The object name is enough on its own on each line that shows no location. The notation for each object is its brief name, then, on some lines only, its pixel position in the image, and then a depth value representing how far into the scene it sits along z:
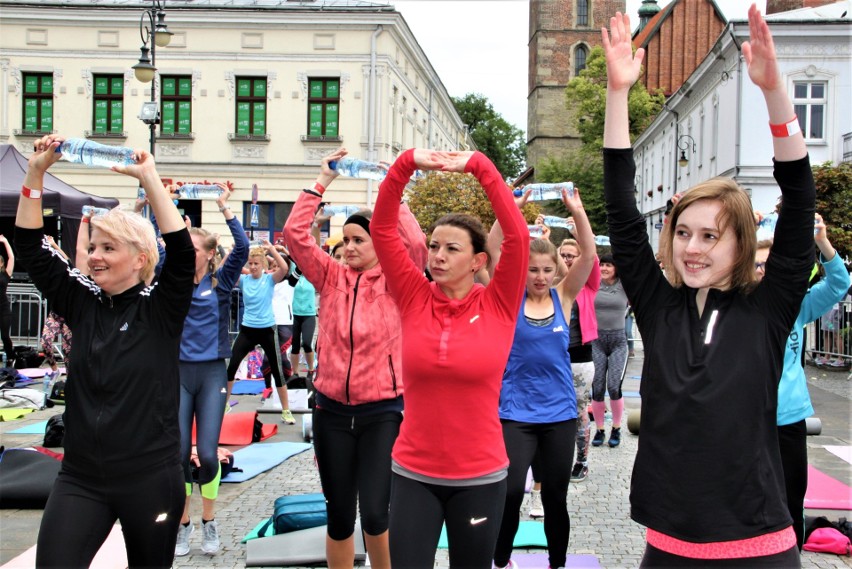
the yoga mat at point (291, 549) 5.37
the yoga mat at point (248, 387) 13.12
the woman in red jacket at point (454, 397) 3.53
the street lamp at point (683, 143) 36.12
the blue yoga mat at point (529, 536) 5.90
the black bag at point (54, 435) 8.63
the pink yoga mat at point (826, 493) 6.93
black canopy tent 16.09
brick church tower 81.31
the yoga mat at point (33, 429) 9.71
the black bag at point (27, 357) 14.99
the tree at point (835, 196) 21.20
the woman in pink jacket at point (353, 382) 4.43
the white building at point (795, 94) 28.50
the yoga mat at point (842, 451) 8.82
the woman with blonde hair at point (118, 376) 3.39
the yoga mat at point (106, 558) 5.31
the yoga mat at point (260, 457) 7.95
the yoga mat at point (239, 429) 9.45
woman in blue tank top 4.83
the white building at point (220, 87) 33.25
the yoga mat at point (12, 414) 10.68
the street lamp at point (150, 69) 16.28
